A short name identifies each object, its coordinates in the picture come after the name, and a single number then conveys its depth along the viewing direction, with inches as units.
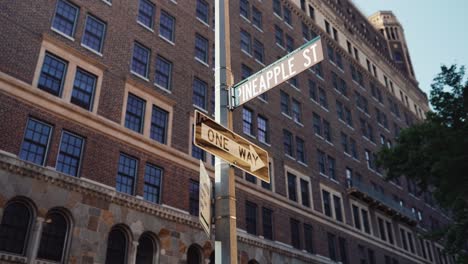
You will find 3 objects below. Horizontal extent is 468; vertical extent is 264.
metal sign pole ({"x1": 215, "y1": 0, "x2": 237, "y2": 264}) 230.7
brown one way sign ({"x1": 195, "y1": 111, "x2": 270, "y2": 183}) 244.8
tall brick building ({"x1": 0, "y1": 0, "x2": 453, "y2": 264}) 683.4
